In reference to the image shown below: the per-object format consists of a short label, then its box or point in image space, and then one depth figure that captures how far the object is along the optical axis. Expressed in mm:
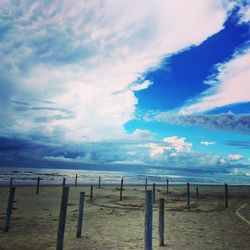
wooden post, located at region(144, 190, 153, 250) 8039
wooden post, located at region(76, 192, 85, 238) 12375
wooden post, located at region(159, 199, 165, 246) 11555
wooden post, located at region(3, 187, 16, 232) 12516
